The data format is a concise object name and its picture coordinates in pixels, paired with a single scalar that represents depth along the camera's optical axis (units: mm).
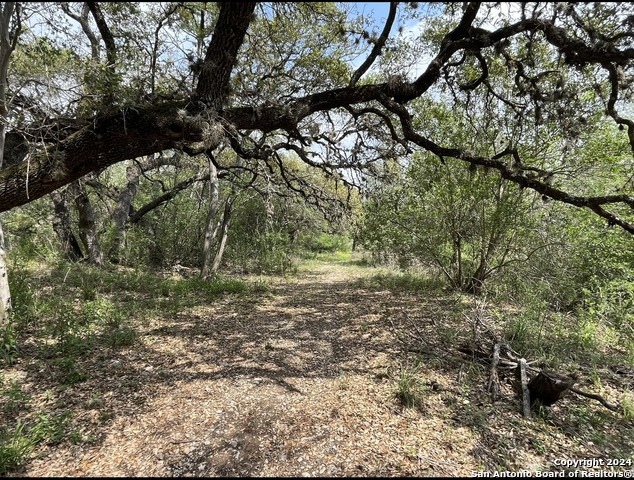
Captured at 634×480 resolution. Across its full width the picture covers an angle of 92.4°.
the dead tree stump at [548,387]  2754
